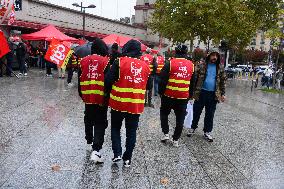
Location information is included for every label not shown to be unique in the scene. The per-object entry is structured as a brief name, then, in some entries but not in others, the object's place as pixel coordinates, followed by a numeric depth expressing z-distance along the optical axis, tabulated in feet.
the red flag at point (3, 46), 25.88
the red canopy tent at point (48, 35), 73.51
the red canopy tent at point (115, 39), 65.44
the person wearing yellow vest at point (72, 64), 55.59
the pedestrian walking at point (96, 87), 19.39
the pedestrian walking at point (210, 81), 26.05
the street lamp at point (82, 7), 99.55
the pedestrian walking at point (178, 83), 23.44
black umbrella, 45.37
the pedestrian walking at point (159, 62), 45.38
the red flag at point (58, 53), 51.03
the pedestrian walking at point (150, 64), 40.86
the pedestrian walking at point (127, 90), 18.31
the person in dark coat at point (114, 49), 27.32
